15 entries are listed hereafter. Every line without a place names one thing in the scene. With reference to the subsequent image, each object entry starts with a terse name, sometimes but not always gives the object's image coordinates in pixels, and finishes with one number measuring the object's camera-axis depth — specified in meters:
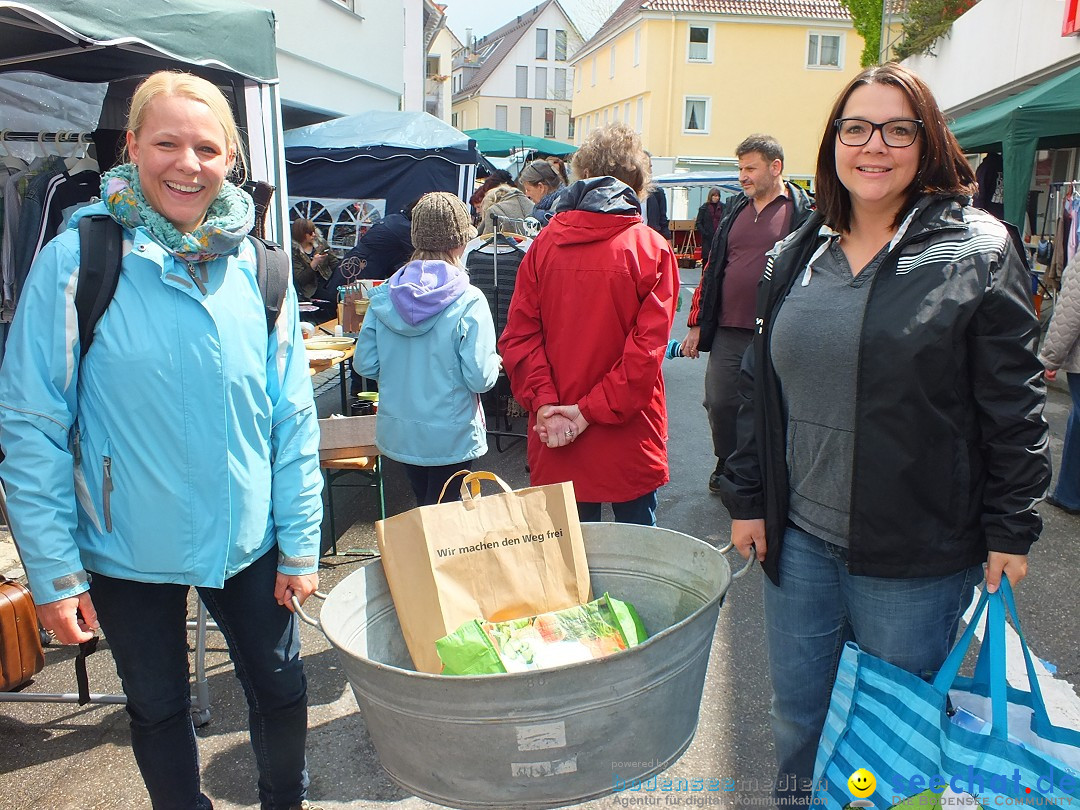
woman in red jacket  2.93
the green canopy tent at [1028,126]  7.19
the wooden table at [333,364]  5.03
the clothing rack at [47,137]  5.39
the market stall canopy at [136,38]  3.37
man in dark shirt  4.58
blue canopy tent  8.70
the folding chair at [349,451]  4.38
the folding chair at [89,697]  2.94
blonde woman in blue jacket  1.81
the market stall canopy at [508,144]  17.84
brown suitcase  2.86
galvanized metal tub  1.48
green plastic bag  1.78
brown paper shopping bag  1.87
